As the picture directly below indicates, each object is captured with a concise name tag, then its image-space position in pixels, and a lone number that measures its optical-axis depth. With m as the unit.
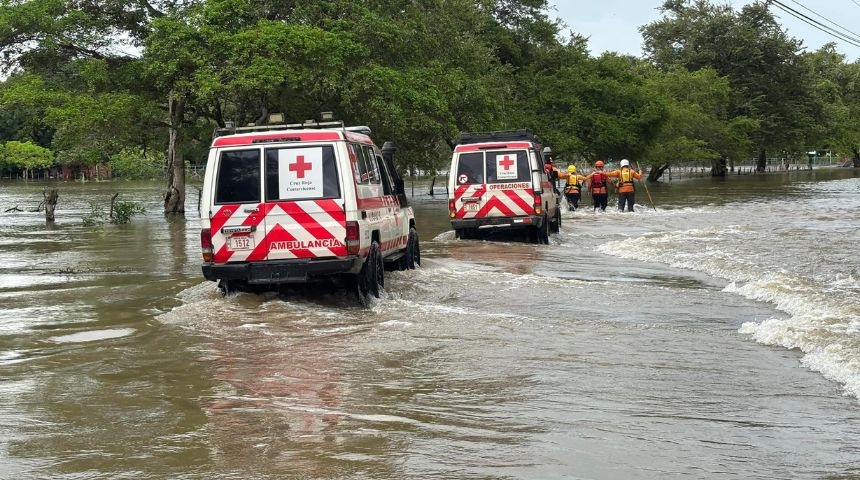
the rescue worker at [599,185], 30.64
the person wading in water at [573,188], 31.44
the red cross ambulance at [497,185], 19.27
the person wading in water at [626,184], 28.77
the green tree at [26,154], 102.51
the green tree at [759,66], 70.81
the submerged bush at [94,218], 28.04
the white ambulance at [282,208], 10.77
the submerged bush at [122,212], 29.22
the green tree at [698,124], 60.53
